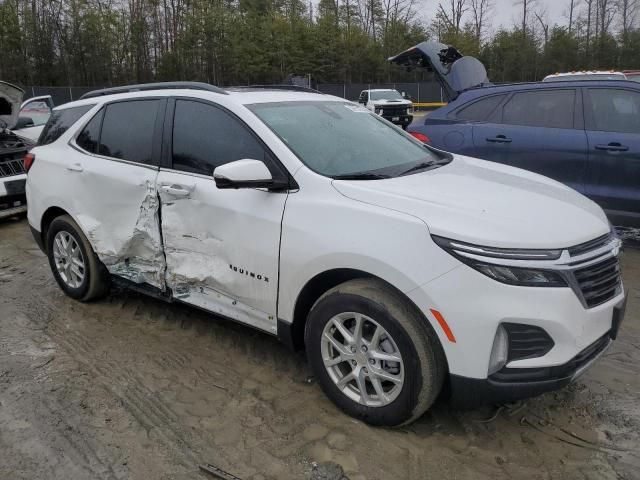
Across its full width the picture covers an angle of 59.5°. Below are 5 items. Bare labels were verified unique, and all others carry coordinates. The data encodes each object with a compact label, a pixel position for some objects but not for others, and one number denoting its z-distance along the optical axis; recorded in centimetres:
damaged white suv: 246
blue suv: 533
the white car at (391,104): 2458
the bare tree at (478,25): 6159
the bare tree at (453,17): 6159
